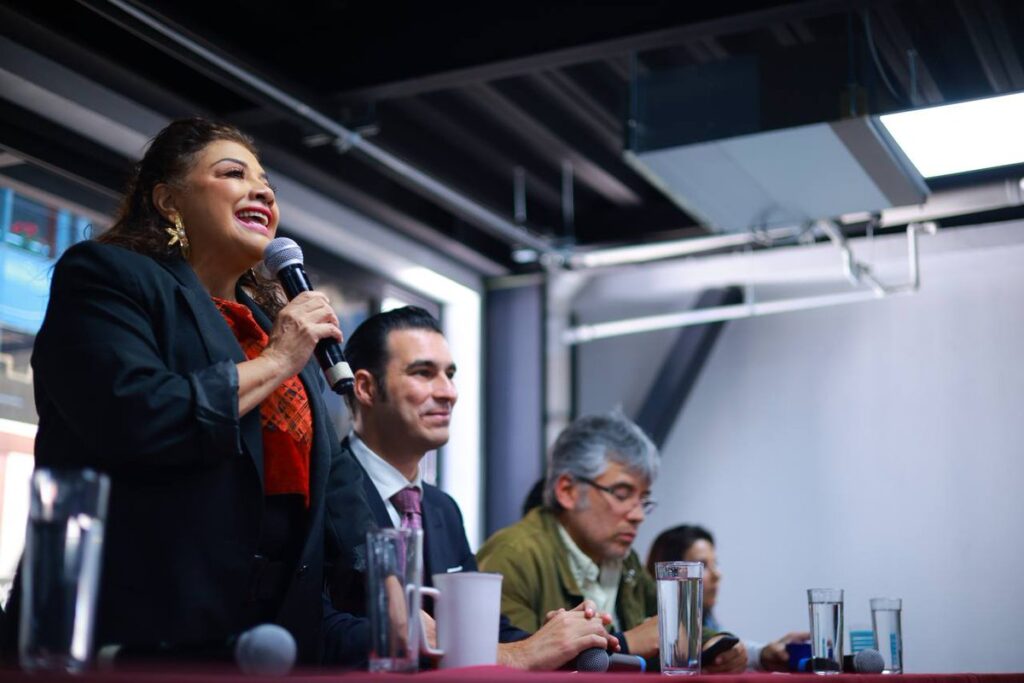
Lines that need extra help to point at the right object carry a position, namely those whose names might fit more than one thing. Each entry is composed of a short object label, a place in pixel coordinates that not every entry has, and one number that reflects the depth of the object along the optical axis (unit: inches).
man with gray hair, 117.0
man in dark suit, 102.8
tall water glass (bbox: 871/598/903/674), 100.7
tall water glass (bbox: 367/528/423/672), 48.6
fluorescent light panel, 140.8
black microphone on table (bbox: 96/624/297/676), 44.1
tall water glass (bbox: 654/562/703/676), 70.2
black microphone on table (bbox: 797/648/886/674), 84.0
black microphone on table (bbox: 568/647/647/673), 73.4
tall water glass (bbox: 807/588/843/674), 85.7
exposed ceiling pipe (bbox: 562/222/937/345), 194.5
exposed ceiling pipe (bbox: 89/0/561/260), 134.2
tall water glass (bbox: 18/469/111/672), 40.0
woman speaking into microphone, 58.9
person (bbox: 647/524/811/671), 167.3
